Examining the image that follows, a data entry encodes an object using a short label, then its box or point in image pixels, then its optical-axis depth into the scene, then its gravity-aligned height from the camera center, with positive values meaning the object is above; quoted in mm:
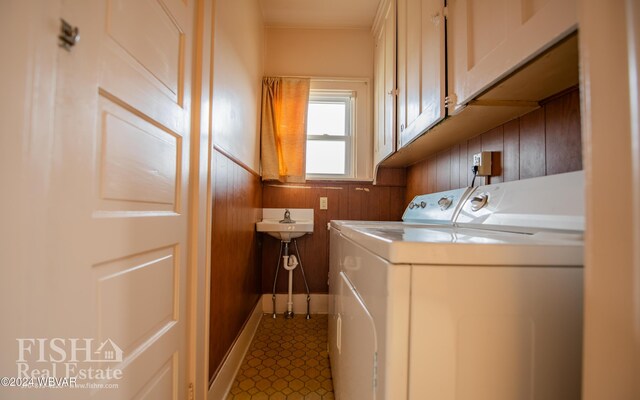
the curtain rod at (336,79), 2305 +1236
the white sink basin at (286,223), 1958 -146
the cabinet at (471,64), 602 +463
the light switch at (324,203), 2260 +31
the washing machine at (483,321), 430 -204
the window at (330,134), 2389 +733
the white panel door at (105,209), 395 -11
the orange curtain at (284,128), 2170 +722
